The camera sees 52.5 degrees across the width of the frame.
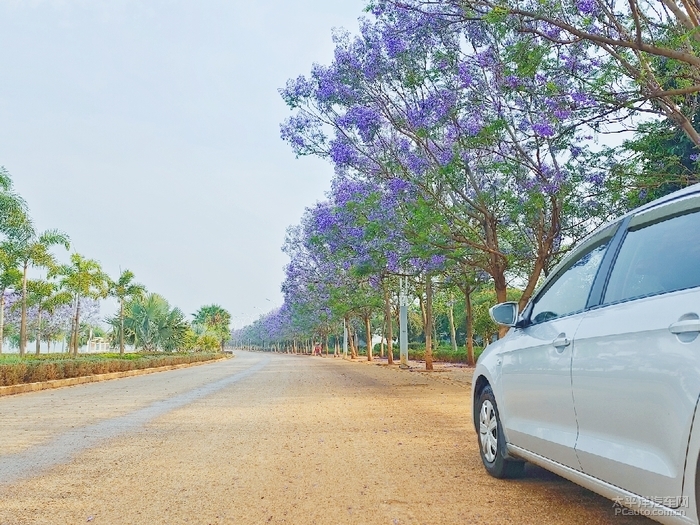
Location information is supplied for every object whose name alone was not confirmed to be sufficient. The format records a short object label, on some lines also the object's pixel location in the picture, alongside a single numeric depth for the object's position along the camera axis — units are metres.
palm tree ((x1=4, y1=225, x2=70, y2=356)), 29.47
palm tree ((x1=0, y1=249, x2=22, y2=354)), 29.84
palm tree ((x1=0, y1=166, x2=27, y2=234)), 27.80
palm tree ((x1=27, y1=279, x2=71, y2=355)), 33.47
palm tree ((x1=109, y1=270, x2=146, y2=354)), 40.00
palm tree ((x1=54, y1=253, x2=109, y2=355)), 34.97
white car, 2.84
